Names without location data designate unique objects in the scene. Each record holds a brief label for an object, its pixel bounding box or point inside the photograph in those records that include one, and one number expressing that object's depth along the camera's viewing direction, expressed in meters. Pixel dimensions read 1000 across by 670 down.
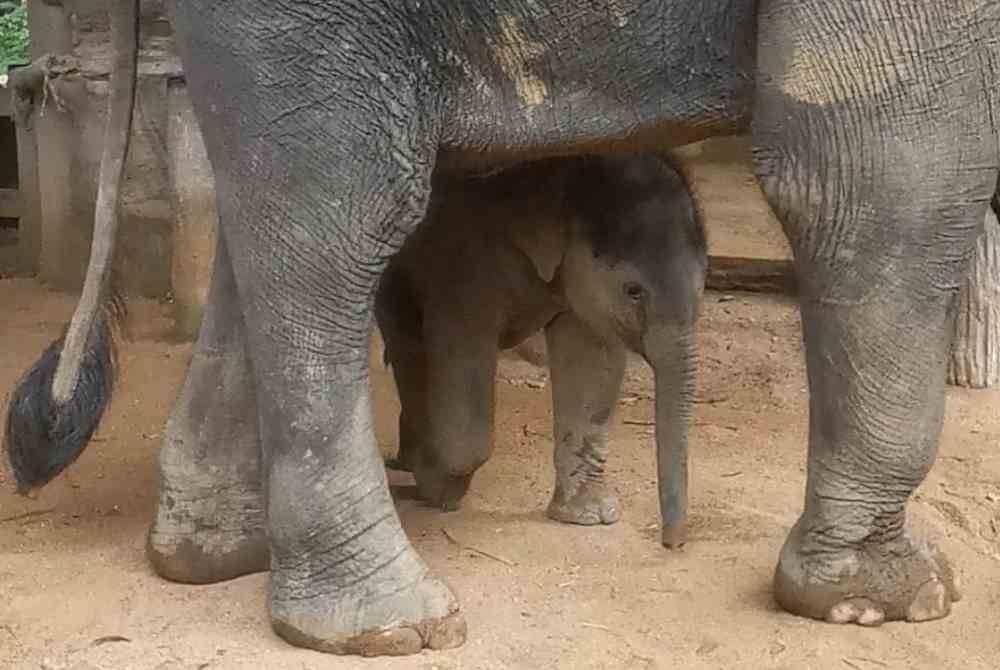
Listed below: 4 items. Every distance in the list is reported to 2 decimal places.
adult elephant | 2.51
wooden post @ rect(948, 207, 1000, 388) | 4.44
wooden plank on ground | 5.10
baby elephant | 3.00
